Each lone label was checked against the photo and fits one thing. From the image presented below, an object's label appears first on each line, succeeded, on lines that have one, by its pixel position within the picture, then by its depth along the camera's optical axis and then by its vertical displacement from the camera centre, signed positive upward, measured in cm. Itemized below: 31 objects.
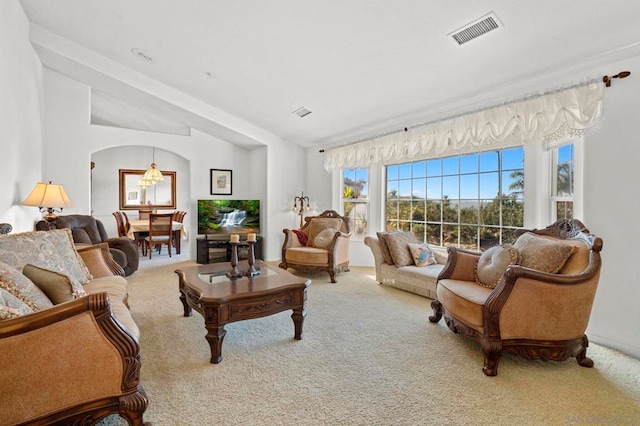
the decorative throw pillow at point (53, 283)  170 -37
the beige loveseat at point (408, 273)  368 -72
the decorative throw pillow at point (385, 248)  416 -46
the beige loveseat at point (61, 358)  123 -59
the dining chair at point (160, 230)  621 -33
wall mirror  730 +48
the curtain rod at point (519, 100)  248 +107
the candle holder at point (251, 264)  294 -48
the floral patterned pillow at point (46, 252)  204 -26
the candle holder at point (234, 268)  285 -50
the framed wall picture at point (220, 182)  630 +62
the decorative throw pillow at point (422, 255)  397 -52
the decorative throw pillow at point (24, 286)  147 -34
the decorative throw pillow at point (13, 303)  129 -37
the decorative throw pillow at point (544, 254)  224 -30
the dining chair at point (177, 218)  675 -11
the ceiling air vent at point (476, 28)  240 +144
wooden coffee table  226 -63
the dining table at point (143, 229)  629 -31
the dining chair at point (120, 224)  605 -20
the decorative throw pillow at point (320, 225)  511 -19
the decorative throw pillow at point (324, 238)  481 -38
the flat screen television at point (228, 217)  583 -7
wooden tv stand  570 -65
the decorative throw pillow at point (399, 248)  402 -45
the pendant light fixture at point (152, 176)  650 +75
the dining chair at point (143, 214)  743 -2
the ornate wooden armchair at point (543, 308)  208 -63
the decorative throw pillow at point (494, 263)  249 -41
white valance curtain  262 +87
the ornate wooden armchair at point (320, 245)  458 -49
